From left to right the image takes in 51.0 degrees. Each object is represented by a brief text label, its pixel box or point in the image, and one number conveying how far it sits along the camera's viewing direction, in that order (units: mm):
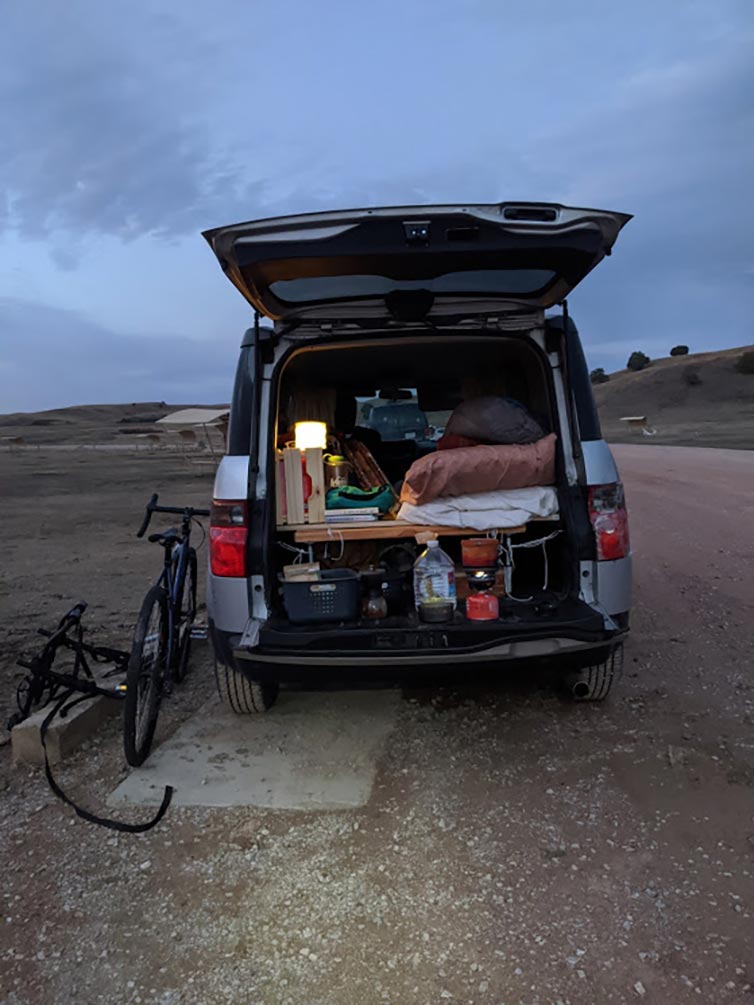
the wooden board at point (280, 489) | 4102
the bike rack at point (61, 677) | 4020
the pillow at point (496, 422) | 4363
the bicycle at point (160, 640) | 3686
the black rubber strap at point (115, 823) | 3137
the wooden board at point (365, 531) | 4074
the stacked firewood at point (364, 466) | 5246
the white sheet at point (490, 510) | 4027
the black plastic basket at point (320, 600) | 3715
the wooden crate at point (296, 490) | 4109
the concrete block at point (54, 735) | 3764
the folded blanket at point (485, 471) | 4070
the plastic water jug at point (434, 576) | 3893
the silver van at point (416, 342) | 3273
